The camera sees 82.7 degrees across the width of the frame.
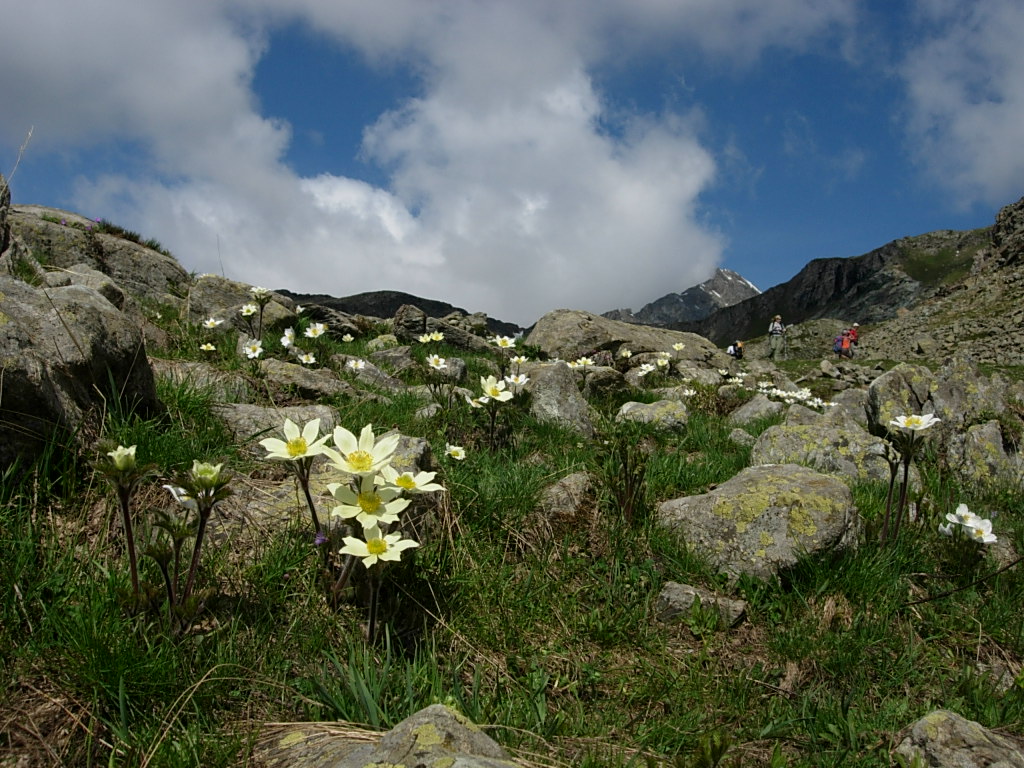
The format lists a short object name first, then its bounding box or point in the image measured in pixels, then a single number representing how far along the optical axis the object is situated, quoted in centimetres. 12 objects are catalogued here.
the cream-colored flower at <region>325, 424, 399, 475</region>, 245
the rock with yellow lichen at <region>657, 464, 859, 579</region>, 371
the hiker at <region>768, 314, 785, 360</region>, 3195
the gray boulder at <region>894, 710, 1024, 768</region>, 223
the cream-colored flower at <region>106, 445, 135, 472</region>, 211
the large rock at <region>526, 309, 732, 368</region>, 1549
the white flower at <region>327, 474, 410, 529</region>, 238
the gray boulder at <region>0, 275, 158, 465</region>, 288
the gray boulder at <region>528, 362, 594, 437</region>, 658
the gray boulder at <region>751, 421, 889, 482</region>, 568
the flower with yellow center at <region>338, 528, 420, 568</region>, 236
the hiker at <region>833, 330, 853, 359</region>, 3141
